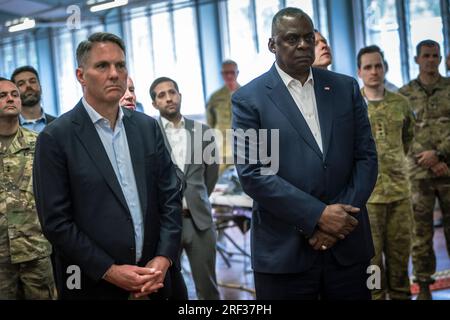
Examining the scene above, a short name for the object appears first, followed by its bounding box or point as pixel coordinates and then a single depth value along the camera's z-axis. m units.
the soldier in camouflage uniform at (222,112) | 5.77
